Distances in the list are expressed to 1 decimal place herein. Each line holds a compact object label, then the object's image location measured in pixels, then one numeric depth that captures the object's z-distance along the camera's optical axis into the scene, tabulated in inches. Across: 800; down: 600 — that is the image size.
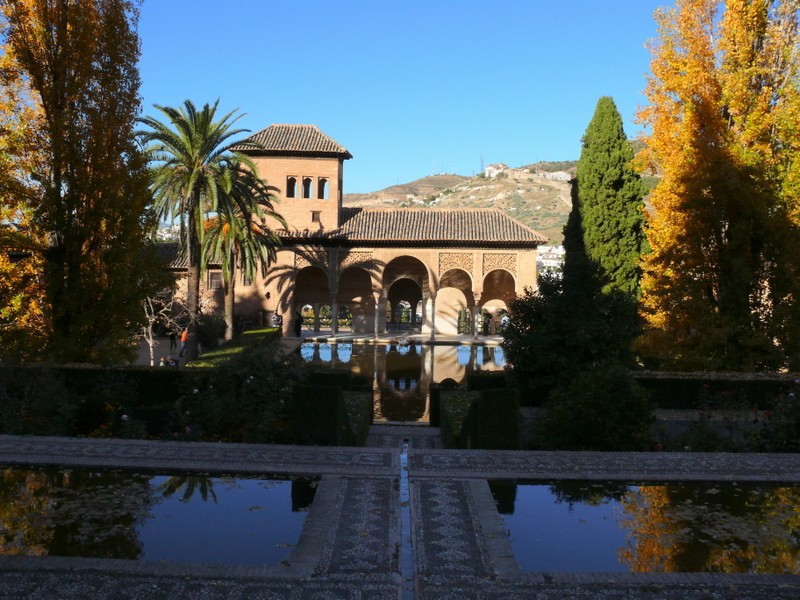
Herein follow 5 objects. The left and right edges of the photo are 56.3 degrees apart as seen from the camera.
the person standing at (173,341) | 953.6
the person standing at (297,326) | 1298.0
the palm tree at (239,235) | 909.8
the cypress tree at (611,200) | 950.4
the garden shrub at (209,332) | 1043.9
